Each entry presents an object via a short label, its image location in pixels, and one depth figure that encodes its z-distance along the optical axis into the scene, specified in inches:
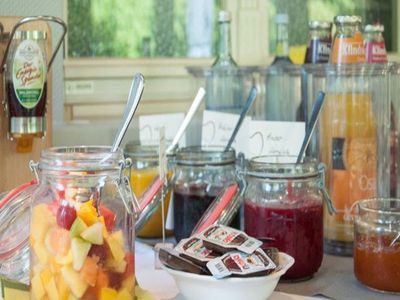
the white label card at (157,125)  66.8
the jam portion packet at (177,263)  44.1
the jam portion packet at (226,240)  44.9
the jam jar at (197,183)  56.6
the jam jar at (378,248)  47.9
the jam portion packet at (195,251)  44.5
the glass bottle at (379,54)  59.4
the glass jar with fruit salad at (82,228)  41.1
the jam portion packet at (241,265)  43.1
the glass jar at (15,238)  47.1
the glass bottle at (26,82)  57.0
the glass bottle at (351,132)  56.4
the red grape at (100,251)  41.1
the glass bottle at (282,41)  71.3
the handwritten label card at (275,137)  57.4
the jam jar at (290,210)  50.5
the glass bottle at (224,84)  68.4
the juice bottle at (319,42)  62.6
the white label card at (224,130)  63.8
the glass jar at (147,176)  60.8
